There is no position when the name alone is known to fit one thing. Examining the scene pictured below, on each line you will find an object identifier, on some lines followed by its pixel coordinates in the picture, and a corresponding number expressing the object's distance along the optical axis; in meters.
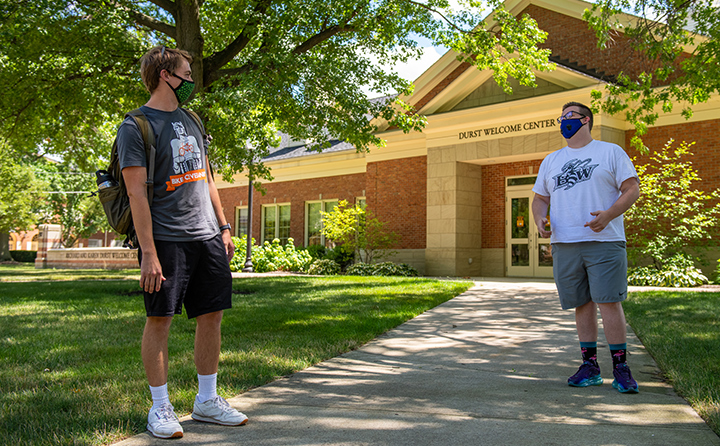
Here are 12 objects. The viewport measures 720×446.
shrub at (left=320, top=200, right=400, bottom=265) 18.73
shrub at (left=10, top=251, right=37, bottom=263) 43.25
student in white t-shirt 3.75
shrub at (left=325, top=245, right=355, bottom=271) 19.64
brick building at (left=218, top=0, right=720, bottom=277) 14.82
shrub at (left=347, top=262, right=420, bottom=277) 17.23
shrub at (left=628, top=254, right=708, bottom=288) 12.57
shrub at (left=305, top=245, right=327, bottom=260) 21.03
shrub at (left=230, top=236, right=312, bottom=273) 20.75
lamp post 19.72
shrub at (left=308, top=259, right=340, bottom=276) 19.00
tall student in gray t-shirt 2.83
